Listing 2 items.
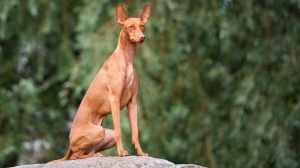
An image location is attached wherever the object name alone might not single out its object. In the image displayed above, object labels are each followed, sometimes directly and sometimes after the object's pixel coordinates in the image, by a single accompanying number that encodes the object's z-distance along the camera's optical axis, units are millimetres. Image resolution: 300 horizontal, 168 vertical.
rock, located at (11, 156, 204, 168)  10585
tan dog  10749
